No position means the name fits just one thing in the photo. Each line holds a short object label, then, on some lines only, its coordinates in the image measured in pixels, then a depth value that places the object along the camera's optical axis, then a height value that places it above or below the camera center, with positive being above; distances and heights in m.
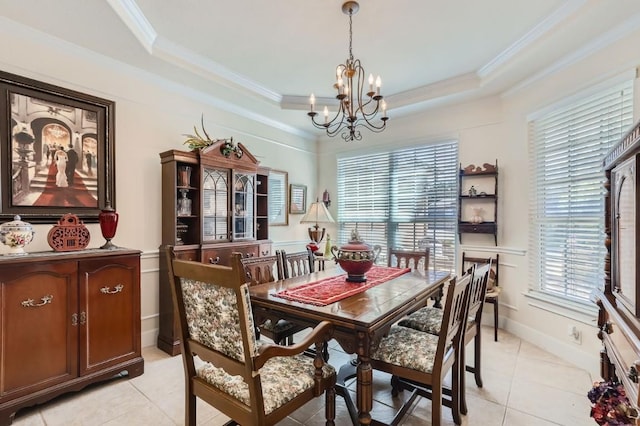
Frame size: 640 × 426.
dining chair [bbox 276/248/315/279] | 2.81 -0.50
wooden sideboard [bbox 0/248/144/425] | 2.00 -0.79
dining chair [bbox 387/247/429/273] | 3.32 -0.50
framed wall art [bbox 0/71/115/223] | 2.33 +0.50
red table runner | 1.98 -0.55
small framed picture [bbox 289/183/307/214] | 4.92 +0.21
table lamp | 4.30 -0.03
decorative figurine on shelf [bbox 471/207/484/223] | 3.80 -0.04
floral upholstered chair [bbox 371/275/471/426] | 1.67 -0.82
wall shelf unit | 3.70 +0.14
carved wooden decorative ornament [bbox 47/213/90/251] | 2.32 -0.17
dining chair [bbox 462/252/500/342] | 3.34 -0.79
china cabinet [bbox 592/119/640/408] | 1.28 -0.30
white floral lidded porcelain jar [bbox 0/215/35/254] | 2.12 -0.15
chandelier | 2.25 +0.93
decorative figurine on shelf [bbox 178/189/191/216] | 3.22 +0.08
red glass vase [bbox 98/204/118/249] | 2.58 -0.10
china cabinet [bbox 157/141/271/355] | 3.11 +0.04
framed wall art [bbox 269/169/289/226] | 4.59 +0.21
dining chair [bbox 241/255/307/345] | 2.39 -0.55
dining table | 1.61 -0.56
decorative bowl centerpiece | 2.40 -0.36
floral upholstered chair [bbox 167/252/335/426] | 1.31 -0.66
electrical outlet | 2.78 -1.10
